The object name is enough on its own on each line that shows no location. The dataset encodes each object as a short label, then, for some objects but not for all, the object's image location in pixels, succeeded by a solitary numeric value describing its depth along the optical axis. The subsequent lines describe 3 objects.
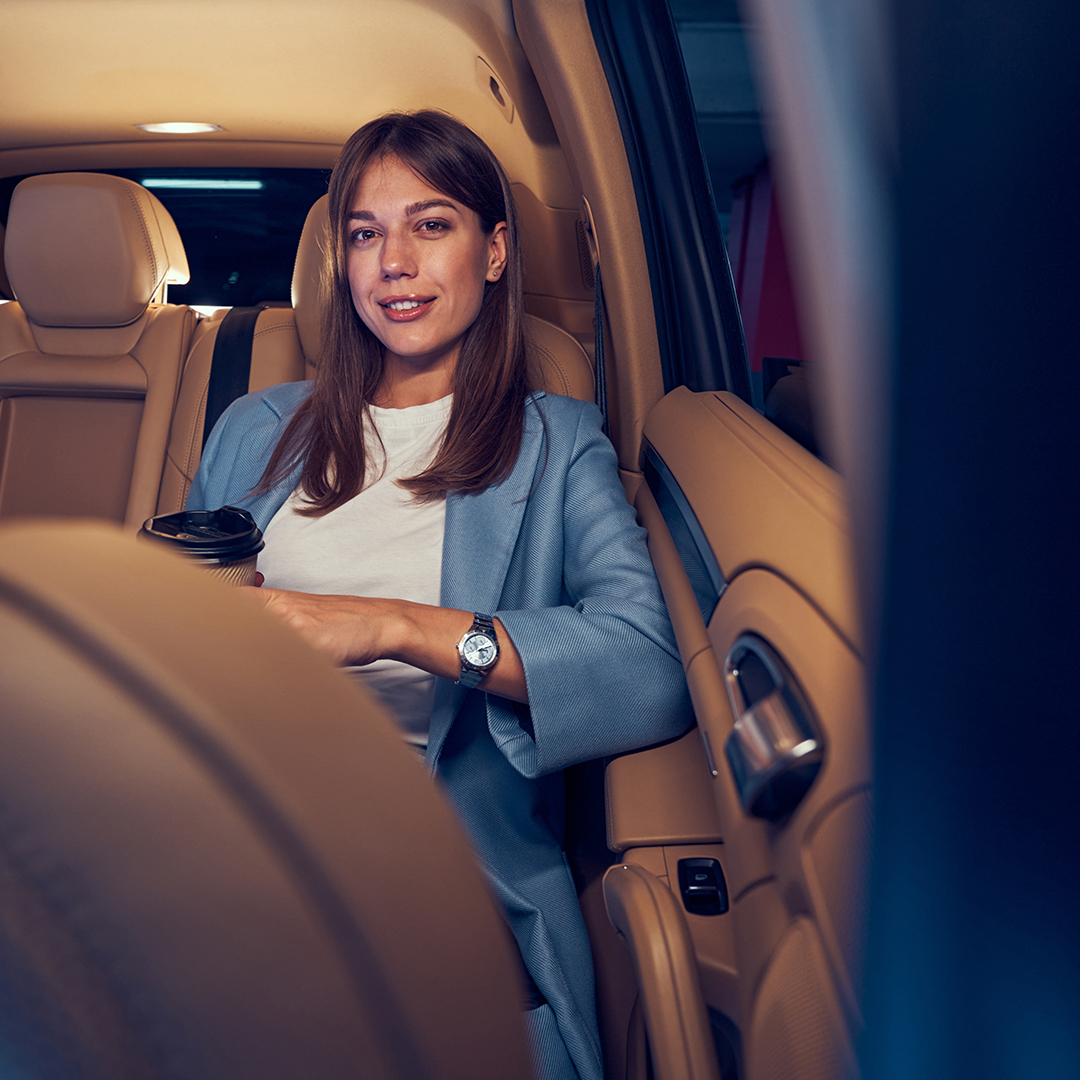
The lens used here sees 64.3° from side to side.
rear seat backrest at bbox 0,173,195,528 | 1.83
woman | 0.90
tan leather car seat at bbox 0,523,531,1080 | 0.22
